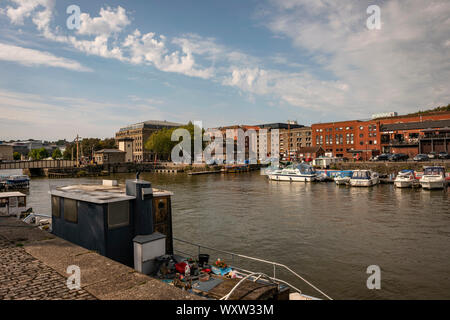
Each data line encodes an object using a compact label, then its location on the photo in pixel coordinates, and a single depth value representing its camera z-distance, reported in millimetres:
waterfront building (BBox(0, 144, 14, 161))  166662
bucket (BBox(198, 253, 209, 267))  12264
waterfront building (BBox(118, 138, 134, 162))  161375
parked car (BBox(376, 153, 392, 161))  77000
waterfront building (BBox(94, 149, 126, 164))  117625
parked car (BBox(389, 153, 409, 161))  74375
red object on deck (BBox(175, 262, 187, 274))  10988
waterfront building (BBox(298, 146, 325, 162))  105625
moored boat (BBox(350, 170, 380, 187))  53281
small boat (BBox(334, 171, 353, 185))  56812
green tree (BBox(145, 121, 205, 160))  133438
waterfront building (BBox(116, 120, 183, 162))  170625
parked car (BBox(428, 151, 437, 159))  72625
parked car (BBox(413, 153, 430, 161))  68712
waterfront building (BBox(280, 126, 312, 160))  139875
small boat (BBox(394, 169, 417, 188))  48688
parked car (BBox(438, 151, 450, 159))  70875
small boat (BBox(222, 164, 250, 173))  102000
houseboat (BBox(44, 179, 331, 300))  10844
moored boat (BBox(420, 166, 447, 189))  45500
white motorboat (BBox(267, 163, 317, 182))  64375
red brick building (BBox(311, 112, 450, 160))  88812
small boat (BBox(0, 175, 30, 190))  59062
